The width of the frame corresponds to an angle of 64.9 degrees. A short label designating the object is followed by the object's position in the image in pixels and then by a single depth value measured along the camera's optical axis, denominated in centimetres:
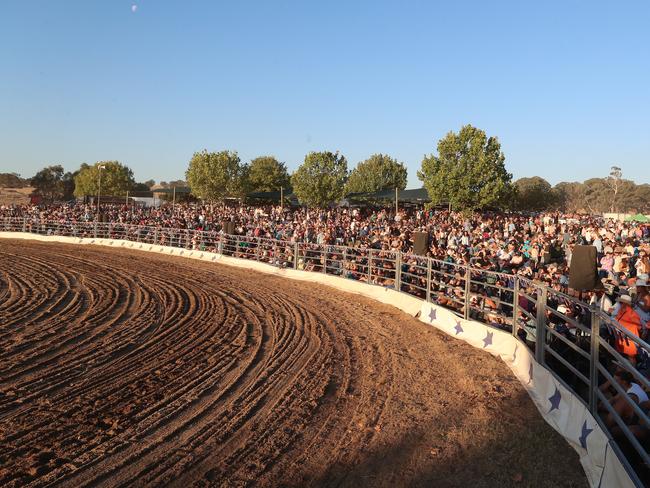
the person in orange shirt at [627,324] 626
